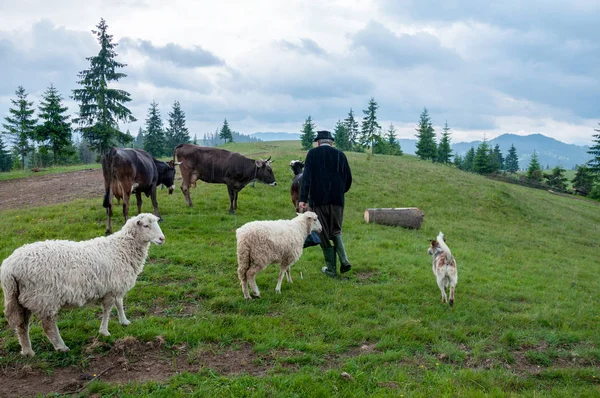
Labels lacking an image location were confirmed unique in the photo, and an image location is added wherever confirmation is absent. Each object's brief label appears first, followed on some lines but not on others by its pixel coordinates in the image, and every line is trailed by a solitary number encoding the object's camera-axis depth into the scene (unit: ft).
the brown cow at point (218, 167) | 54.08
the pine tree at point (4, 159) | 208.74
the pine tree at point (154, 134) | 200.75
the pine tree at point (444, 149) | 242.17
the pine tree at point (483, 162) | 208.85
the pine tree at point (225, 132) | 302.58
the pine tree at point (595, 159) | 195.83
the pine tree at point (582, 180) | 208.64
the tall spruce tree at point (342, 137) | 255.91
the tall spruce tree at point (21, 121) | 148.46
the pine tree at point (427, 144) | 222.07
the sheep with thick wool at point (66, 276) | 16.28
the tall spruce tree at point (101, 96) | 128.36
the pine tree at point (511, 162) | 339.36
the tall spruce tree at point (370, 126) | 194.59
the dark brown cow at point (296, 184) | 49.55
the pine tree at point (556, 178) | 203.17
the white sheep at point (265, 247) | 24.47
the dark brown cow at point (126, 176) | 39.91
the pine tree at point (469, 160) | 291.17
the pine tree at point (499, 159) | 211.35
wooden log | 54.54
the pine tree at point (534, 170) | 217.56
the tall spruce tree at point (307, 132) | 239.79
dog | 26.73
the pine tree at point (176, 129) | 239.30
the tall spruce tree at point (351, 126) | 250.78
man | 29.17
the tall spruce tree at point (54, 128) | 128.55
